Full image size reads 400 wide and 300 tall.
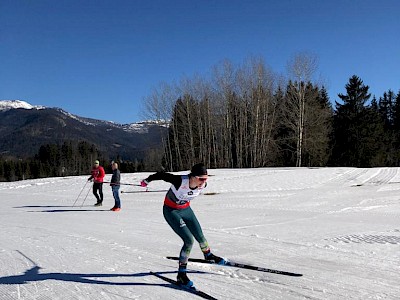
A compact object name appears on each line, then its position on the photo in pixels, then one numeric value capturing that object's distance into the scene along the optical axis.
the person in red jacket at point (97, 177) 16.62
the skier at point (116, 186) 15.27
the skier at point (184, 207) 5.68
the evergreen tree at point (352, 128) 47.53
